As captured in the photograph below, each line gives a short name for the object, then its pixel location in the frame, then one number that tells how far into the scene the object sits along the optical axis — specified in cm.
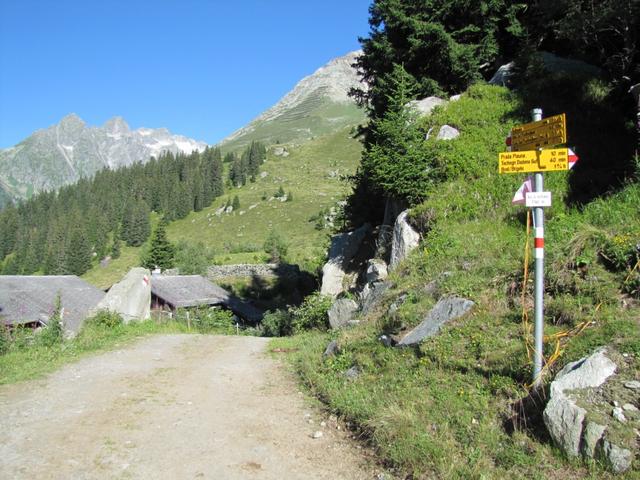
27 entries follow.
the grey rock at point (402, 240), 1293
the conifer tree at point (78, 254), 11169
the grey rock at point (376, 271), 1339
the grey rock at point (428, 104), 1800
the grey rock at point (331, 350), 948
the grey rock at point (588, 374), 486
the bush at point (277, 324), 2044
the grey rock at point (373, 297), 1096
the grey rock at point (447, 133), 1586
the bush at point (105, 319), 1546
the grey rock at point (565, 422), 448
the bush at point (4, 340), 1186
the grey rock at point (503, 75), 1887
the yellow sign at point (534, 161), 538
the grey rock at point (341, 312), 1279
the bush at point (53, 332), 1255
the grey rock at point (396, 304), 934
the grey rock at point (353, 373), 786
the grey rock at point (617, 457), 407
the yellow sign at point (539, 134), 517
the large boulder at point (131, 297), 1686
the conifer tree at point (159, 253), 7100
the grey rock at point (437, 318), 762
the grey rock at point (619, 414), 438
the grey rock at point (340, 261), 1789
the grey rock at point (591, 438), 432
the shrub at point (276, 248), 7406
